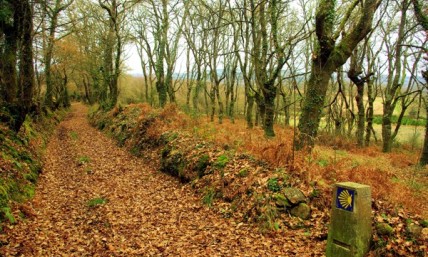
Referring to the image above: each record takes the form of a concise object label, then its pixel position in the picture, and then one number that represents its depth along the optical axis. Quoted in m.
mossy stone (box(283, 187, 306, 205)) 5.59
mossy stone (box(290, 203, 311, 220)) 5.42
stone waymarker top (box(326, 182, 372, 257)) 3.87
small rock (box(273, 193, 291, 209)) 5.62
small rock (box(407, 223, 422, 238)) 4.06
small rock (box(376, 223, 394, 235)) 4.18
